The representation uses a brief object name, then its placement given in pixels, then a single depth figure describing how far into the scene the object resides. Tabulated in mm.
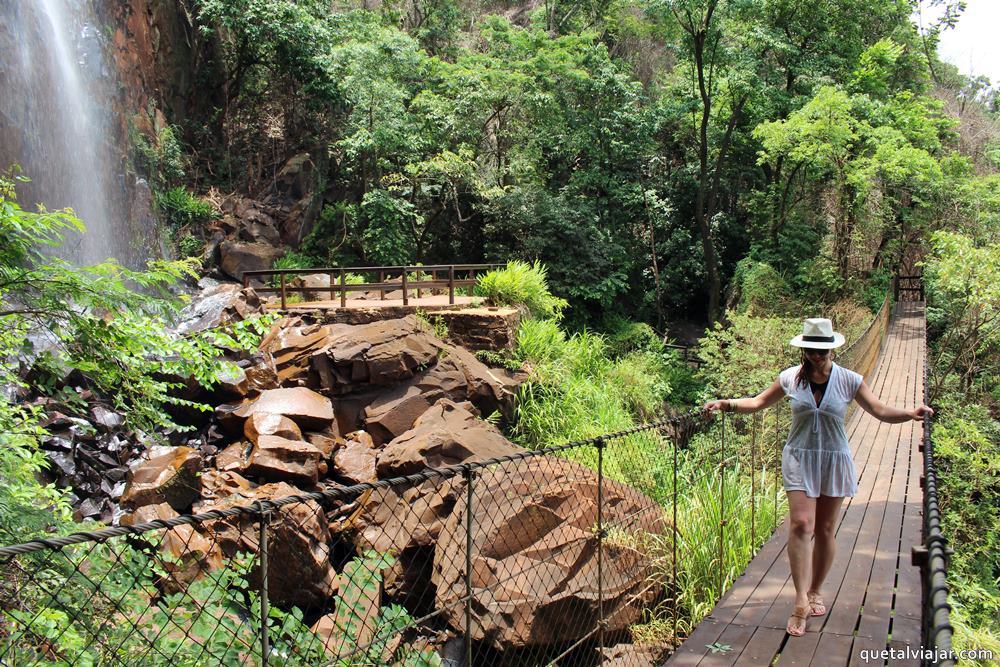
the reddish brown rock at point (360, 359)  11148
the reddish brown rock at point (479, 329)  13578
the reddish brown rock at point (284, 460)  9117
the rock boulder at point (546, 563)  5930
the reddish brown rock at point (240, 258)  16969
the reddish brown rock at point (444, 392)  10695
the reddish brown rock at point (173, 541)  6930
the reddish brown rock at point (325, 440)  9938
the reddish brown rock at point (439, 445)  9055
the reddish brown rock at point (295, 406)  10172
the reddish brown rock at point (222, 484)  8711
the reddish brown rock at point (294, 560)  7488
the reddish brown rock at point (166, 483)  8406
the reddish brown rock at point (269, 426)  9723
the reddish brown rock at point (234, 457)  9273
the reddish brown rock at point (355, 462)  9398
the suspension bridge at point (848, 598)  3785
